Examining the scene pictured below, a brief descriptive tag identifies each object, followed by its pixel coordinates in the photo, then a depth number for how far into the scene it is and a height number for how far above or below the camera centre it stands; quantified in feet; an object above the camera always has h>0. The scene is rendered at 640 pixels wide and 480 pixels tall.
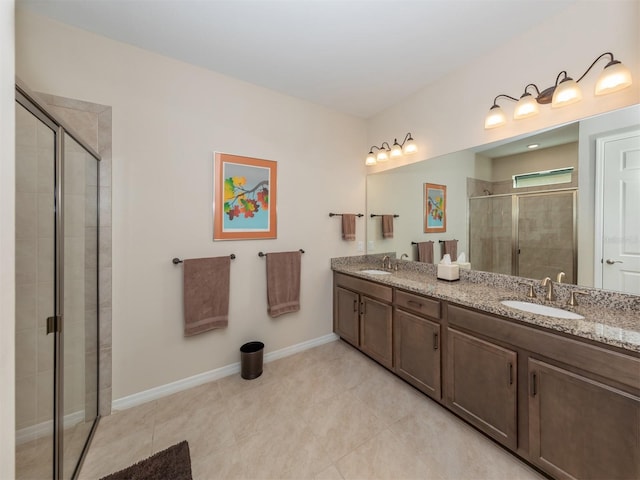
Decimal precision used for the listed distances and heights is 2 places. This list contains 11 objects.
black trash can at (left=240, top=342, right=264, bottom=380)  7.23 -3.65
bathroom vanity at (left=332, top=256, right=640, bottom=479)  3.51 -2.32
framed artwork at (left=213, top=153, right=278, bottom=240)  7.20 +1.24
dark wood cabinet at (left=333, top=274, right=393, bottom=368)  7.34 -2.56
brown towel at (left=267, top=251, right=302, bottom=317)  8.02 -1.45
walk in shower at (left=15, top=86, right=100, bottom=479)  3.52 -0.92
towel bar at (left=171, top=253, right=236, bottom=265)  6.59 -0.59
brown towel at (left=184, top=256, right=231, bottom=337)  6.72 -1.54
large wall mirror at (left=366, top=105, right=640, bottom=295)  4.59 +0.84
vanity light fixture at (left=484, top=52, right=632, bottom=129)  4.26 +2.88
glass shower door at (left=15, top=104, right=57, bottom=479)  3.46 -0.81
